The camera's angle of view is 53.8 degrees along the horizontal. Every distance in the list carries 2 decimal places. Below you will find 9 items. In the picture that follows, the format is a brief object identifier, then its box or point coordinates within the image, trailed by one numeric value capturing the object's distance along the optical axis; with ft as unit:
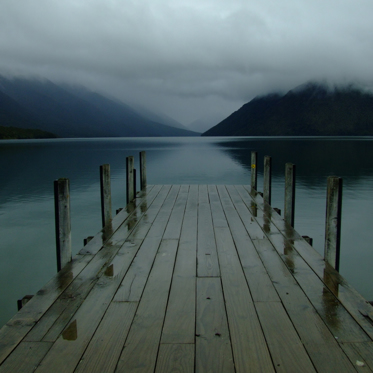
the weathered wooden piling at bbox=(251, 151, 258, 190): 34.44
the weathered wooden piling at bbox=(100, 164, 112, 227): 22.24
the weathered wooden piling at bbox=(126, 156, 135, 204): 28.84
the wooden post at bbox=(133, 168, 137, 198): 30.27
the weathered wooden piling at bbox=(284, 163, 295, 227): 22.13
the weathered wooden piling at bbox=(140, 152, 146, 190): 35.81
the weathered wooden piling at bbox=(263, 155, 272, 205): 29.17
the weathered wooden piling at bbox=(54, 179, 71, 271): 14.90
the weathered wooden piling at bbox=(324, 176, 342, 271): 14.14
